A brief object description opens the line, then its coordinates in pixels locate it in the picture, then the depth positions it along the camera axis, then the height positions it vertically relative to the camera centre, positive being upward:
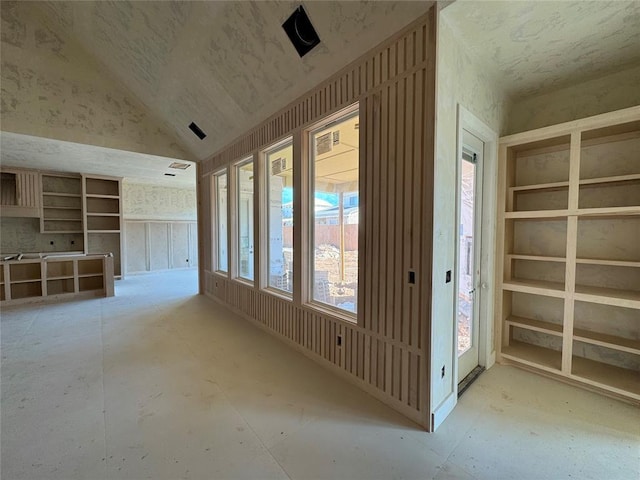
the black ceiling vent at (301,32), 2.23 +1.75
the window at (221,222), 5.16 +0.20
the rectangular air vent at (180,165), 5.97 +1.54
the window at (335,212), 2.58 +0.21
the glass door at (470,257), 2.55 -0.25
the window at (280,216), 3.41 +0.22
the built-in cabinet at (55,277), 4.89 -0.90
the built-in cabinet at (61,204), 6.46 +0.72
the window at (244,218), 4.43 +0.24
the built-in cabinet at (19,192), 5.90 +0.90
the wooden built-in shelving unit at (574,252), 2.31 -0.20
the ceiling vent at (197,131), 4.57 +1.78
